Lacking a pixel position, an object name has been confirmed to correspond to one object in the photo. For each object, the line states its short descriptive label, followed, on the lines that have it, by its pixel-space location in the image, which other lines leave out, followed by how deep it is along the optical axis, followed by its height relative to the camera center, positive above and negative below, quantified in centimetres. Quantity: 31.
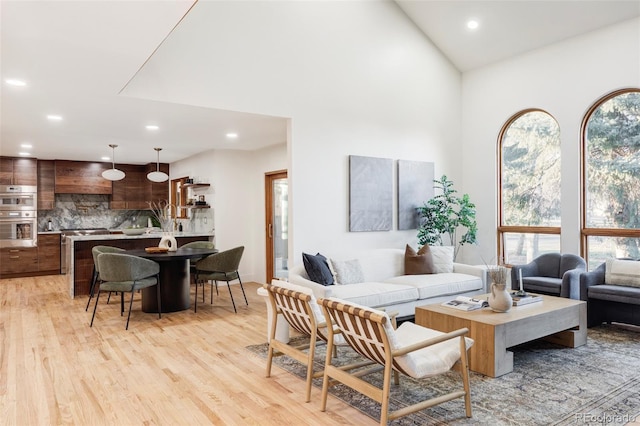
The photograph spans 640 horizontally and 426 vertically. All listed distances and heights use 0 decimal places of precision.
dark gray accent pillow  465 -55
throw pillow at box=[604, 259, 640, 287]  470 -61
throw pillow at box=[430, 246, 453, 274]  562 -53
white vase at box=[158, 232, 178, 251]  600 -31
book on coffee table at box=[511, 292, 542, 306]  406 -78
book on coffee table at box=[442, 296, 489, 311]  392 -79
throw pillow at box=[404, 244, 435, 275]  553 -56
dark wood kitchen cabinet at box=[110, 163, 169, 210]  1005 +72
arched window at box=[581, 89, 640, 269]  536 +49
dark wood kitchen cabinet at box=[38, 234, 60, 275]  894 -68
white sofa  449 -75
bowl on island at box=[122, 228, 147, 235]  734 -19
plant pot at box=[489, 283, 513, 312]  375 -71
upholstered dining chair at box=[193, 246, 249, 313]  577 -62
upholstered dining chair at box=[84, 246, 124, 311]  572 -42
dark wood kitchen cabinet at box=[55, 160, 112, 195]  941 +92
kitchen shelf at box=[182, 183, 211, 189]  798 +64
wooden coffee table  342 -91
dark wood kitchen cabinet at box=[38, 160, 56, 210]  927 +78
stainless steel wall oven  870 +9
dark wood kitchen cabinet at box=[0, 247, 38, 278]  862 -81
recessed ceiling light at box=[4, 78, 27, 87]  392 +126
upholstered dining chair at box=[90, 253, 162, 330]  499 -59
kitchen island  673 -51
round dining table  570 -87
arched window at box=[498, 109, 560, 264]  618 +45
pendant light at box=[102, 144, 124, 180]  755 +79
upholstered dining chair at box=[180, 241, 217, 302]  677 -41
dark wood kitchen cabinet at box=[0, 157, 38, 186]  877 +101
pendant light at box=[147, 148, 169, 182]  785 +78
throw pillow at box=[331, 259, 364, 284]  493 -60
